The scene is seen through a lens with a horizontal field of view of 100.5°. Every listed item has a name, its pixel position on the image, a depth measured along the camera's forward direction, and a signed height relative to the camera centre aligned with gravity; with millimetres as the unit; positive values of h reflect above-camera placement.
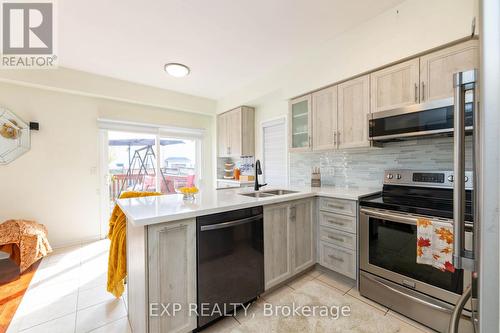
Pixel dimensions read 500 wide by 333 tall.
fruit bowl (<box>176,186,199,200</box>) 1774 -230
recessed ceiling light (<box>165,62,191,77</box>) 2766 +1310
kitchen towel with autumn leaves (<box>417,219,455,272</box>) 1385 -557
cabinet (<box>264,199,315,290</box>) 1904 -753
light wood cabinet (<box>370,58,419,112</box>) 1871 +742
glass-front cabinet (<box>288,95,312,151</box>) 2781 +580
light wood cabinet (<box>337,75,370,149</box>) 2186 +571
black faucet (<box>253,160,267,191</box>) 2451 -93
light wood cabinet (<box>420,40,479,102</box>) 1610 +788
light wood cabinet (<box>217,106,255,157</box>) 3971 +648
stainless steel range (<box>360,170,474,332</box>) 1457 -735
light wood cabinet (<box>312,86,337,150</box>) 2482 +572
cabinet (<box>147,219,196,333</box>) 1272 -682
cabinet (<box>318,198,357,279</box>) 2020 -733
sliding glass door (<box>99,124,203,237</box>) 3574 +91
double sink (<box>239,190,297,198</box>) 2325 -335
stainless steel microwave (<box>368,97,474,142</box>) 1598 +361
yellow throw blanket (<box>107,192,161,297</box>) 1806 -792
